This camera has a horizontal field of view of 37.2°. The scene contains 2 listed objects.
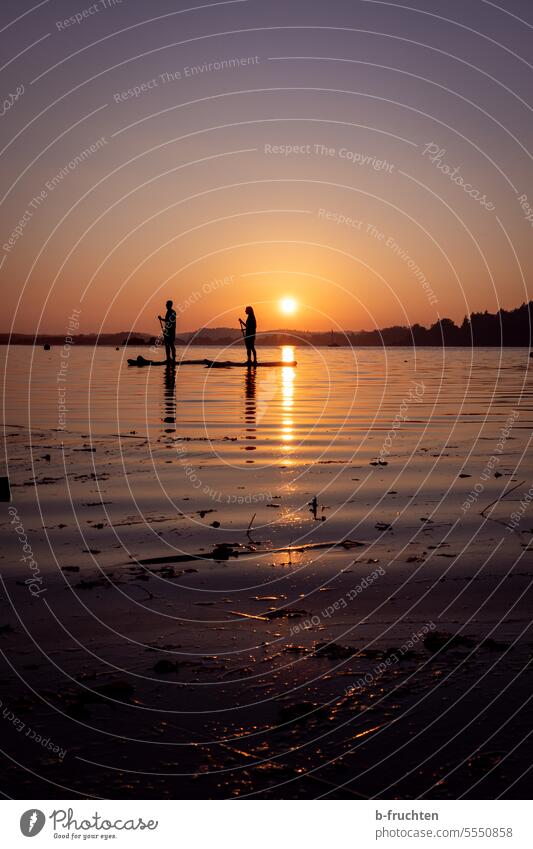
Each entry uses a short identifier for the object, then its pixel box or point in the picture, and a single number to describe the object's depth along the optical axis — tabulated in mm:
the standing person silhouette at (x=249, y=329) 47581
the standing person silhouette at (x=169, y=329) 47347
